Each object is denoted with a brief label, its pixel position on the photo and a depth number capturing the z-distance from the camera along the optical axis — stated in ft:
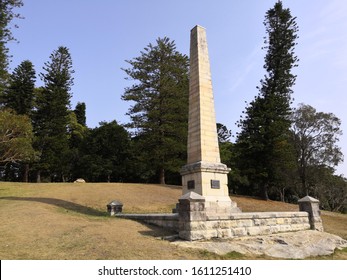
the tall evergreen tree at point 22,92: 114.63
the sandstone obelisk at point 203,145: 37.22
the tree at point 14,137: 71.20
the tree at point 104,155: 125.70
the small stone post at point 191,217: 28.86
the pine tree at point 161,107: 94.14
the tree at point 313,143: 100.68
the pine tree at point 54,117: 112.06
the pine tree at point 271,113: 87.76
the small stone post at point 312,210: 41.15
